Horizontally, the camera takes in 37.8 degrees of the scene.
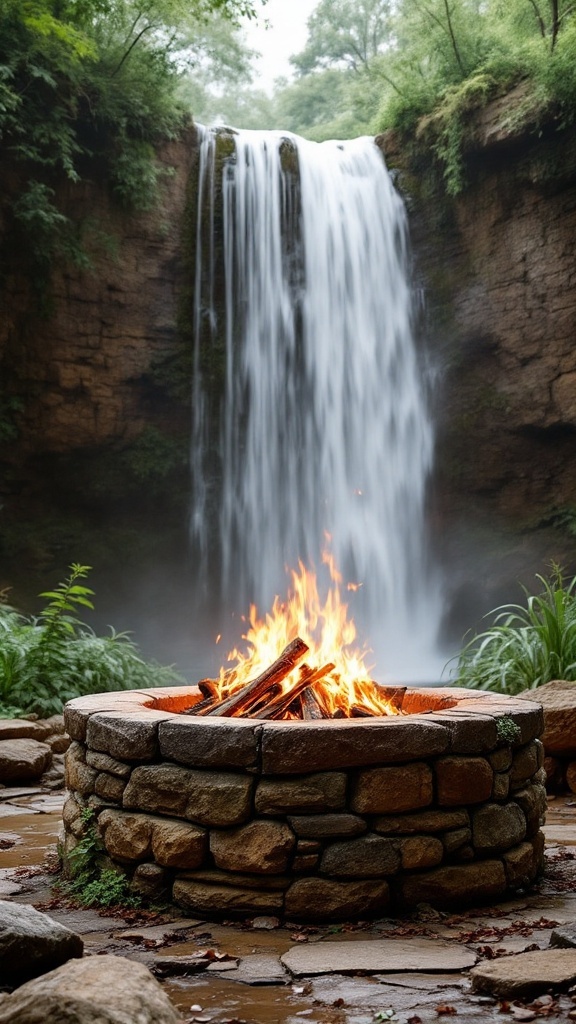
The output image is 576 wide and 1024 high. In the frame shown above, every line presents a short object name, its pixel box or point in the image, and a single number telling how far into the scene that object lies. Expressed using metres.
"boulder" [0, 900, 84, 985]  2.39
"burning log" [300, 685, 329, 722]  3.98
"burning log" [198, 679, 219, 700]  4.61
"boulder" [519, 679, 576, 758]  5.68
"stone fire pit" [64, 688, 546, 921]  3.25
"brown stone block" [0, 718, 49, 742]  6.70
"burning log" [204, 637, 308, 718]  4.04
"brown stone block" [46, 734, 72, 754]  6.95
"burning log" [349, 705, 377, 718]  4.07
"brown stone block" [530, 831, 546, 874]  3.80
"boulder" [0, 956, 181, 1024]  1.96
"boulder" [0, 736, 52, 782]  6.21
